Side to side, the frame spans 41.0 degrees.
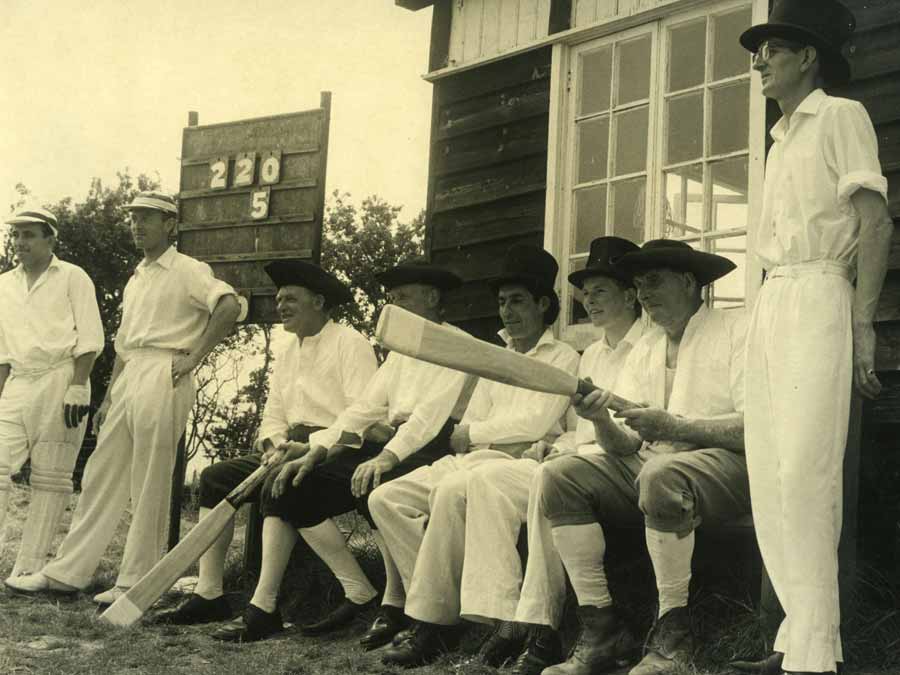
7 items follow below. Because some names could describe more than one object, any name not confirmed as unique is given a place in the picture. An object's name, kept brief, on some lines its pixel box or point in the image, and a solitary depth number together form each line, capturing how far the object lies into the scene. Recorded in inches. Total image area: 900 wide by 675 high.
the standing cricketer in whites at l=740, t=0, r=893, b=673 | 138.9
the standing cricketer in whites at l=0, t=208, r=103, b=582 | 257.6
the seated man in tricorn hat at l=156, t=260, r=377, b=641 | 226.7
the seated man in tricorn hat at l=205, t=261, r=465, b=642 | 210.5
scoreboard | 301.0
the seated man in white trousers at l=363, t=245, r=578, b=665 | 187.9
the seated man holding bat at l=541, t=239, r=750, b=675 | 157.6
